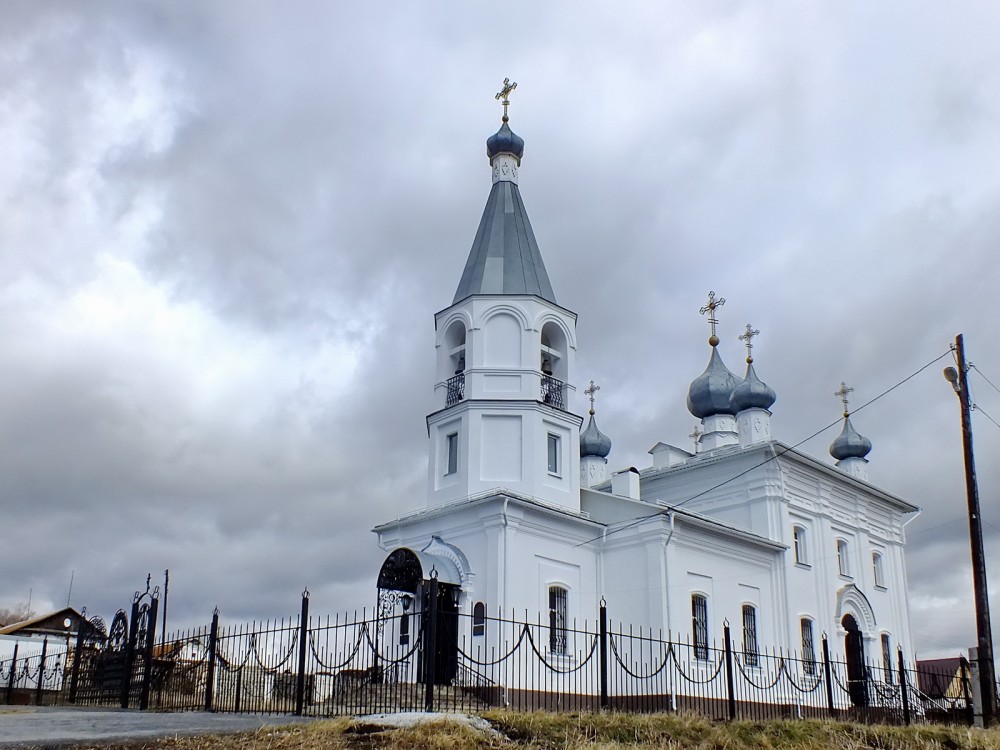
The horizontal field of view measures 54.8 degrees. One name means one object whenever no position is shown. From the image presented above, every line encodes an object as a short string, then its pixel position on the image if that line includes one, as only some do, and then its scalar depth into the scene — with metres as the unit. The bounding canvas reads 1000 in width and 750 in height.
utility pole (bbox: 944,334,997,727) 15.98
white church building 20.11
